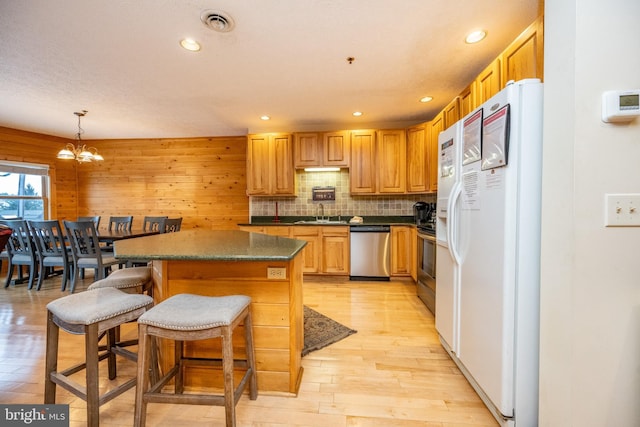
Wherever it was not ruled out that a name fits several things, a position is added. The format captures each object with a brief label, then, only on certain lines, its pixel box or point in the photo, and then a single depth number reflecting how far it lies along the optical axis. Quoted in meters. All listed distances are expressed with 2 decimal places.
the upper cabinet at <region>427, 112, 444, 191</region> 3.38
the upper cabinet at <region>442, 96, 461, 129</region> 2.83
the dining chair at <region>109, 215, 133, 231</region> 4.35
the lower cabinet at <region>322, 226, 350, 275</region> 3.98
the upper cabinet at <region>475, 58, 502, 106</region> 2.13
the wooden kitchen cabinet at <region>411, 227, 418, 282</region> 3.78
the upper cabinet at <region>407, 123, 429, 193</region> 3.81
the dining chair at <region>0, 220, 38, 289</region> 3.55
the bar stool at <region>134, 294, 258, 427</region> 1.14
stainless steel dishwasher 3.91
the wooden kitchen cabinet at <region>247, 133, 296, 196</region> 4.29
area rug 2.13
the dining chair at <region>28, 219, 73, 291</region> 3.42
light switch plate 1.00
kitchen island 1.51
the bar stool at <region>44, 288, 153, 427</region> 1.18
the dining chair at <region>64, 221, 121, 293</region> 3.21
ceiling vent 1.80
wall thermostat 0.98
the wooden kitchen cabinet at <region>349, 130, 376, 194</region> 4.16
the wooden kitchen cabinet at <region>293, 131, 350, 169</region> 4.20
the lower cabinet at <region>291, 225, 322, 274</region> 4.02
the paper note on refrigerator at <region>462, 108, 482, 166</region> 1.49
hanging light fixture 3.54
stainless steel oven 2.64
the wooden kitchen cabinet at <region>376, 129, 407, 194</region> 4.09
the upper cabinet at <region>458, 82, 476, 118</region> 2.51
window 4.45
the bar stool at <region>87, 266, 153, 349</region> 1.62
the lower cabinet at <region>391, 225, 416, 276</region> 3.88
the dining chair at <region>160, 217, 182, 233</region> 3.76
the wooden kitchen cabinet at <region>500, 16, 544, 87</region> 1.69
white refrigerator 1.23
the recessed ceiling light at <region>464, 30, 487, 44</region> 2.01
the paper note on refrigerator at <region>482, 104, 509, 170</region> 1.26
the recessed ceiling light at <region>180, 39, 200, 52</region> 2.11
